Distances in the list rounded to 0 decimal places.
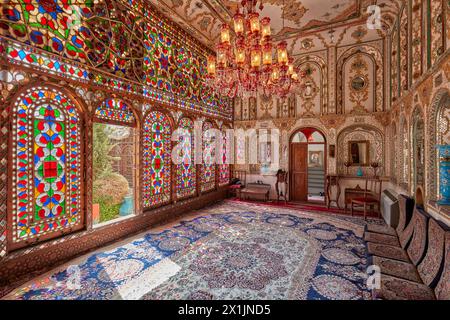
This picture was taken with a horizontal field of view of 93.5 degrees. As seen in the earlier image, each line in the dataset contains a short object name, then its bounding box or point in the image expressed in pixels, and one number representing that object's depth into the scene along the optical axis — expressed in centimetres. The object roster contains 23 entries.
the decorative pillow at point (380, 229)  365
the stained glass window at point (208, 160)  679
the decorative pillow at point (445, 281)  187
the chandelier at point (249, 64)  329
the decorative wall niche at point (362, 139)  640
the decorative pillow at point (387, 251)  281
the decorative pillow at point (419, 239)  260
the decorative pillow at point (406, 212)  354
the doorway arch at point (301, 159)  743
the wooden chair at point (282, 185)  731
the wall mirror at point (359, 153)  658
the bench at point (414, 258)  201
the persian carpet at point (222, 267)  253
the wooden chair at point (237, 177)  812
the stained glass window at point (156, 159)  478
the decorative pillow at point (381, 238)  328
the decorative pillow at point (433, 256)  215
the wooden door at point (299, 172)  748
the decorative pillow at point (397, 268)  233
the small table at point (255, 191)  735
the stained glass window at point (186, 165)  579
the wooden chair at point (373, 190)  612
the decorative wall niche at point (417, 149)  357
